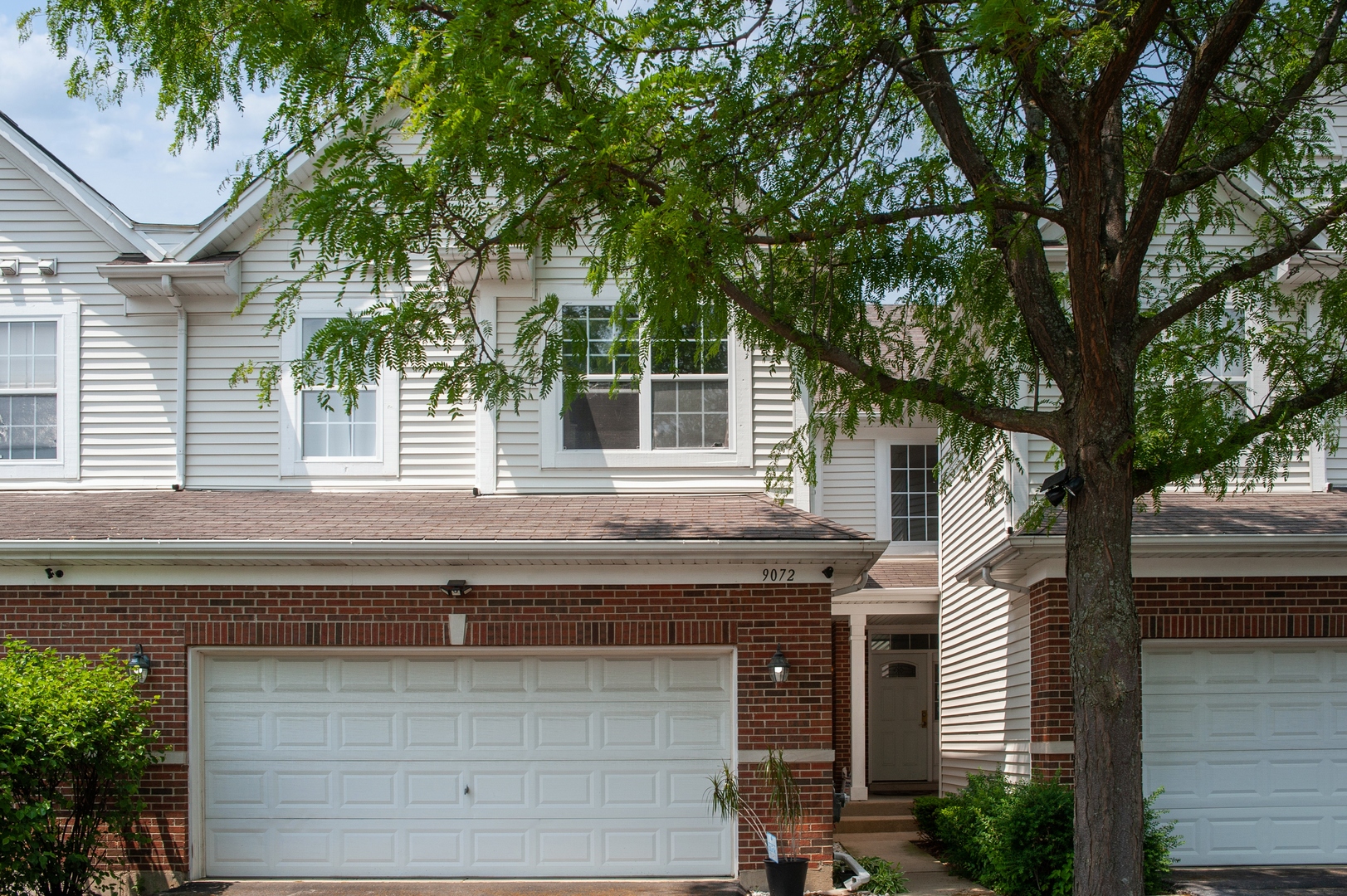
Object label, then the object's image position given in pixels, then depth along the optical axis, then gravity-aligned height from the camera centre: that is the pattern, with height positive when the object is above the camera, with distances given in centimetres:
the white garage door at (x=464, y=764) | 1078 -267
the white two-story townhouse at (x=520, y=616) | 1062 -131
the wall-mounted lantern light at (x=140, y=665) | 1048 -171
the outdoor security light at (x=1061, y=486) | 736 -9
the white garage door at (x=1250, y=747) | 1113 -261
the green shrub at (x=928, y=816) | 1336 -394
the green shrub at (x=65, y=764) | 919 -237
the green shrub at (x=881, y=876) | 1036 -364
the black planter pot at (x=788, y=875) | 962 -327
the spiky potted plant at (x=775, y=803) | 1019 -287
